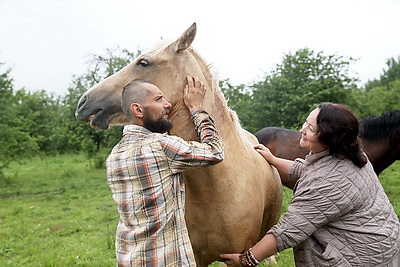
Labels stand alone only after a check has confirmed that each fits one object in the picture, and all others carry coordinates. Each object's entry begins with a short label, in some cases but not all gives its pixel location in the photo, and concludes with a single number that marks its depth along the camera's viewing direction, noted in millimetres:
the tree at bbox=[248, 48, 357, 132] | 12597
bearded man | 1750
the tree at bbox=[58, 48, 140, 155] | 16531
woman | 1872
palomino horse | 2229
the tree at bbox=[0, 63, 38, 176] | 12375
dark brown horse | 5820
